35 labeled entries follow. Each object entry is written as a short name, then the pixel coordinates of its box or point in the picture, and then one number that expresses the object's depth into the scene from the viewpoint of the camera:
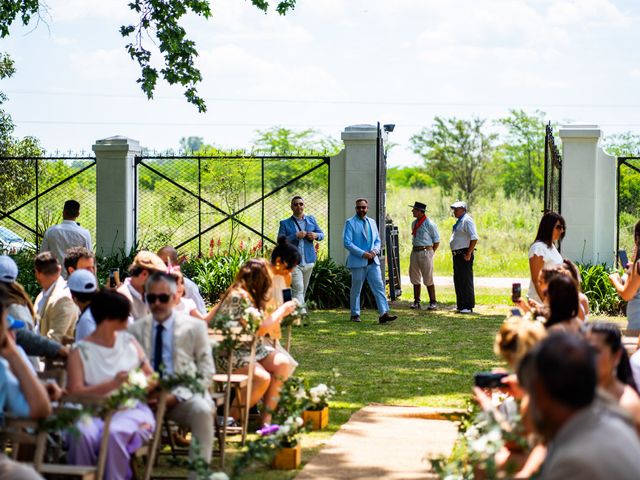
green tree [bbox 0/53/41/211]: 23.33
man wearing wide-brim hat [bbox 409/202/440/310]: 18.47
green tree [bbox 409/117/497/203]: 55.25
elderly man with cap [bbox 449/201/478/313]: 17.62
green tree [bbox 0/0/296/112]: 16.70
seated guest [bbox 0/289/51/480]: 5.30
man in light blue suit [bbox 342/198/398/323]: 16.53
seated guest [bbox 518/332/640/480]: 3.42
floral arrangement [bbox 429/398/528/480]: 4.68
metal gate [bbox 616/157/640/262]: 29.14
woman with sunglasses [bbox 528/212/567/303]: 10.09
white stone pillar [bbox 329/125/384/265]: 19.33
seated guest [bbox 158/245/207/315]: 9.50
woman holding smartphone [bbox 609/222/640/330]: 8.97
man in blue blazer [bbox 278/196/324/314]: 16.55
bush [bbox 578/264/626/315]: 17.39
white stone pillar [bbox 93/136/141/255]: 19.95
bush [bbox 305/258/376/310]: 18.62
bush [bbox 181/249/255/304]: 18.73
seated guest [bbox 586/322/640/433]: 4.82
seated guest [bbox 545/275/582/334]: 6.67
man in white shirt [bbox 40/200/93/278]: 12.98
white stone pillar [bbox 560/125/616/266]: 18.50
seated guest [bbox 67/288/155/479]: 6.00
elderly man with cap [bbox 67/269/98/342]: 7.71
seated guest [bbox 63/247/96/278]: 8.95
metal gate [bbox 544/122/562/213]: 17.33
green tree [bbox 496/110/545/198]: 57.53
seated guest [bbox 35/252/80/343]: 7.99
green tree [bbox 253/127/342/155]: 62.53
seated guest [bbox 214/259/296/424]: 8.31
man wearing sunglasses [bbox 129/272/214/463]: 6.79
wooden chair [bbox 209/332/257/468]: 7.71
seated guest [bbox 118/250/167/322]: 8.44
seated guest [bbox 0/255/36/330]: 7.28
